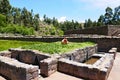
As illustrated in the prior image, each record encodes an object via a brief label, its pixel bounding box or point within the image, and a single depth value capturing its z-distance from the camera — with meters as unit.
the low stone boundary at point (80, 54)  4.44
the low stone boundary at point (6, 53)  4.64
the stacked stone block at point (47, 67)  3.44
